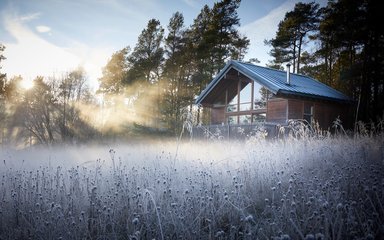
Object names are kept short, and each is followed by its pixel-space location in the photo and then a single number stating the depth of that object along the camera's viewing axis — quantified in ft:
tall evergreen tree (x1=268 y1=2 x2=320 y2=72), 85.25
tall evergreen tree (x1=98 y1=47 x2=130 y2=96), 114.01
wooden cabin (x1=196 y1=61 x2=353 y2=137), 53.47
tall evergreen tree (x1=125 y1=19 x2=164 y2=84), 92.48
